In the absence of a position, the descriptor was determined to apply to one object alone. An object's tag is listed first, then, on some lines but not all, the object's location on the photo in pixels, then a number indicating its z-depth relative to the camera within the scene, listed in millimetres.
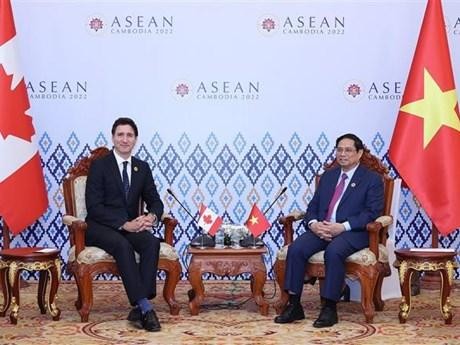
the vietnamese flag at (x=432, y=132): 6582
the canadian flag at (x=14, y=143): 6602
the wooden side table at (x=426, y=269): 5469
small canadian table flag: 6012
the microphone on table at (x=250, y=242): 5949
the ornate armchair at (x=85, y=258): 5637
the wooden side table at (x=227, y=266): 5777
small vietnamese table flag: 6094
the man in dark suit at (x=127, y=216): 5516
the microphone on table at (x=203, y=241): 5949
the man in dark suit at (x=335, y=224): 5543
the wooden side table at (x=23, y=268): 5508
